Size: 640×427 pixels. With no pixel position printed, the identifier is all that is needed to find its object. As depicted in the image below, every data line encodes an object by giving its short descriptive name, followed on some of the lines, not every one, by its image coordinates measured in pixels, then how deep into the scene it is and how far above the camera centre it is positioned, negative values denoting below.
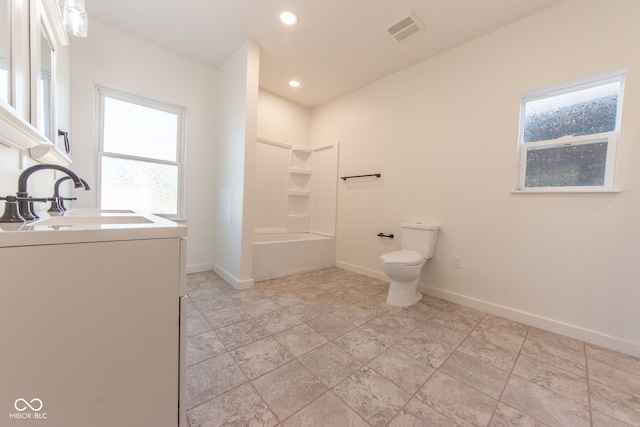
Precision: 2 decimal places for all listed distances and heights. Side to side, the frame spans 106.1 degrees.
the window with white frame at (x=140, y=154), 2.49 +0.48
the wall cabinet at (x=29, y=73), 0.99 +0.60
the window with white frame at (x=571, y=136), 1.70 +0.63
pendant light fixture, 1.45 +1.09
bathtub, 2.80 -0.64
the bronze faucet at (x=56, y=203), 1.37 -0.06
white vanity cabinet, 0.58 -0.38
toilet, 2.17 -0.47
